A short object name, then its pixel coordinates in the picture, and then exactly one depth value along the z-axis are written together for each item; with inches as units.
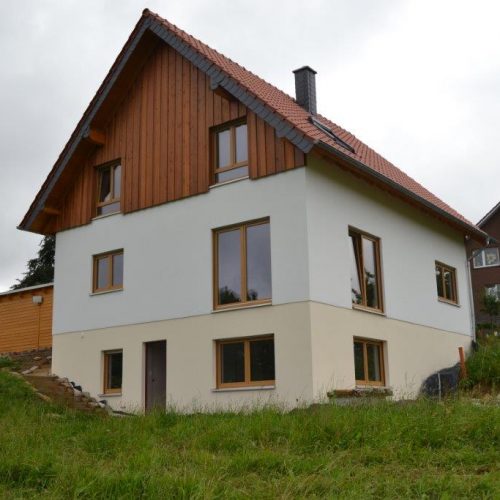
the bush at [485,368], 685.9
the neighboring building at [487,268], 1525.6
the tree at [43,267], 1413.6
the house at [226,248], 542.9
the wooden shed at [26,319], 827.4
